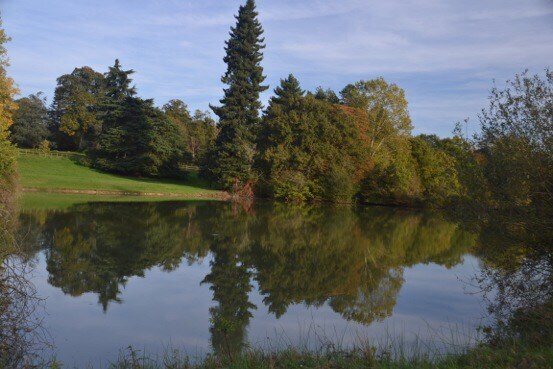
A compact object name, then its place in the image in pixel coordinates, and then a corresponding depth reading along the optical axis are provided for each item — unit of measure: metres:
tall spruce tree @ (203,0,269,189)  46.00
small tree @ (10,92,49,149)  62.69
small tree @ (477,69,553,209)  8.74
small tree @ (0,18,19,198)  22.03
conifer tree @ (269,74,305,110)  60.13
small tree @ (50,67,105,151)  66.44
